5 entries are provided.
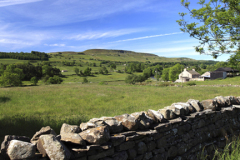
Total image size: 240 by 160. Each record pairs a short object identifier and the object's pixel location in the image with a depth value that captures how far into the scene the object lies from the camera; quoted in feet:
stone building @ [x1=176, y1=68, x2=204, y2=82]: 272.51
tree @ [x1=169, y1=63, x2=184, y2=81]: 306.98
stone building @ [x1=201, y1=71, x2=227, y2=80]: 248.32
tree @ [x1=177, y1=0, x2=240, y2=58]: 24.70
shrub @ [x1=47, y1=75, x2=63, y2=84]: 233.14
